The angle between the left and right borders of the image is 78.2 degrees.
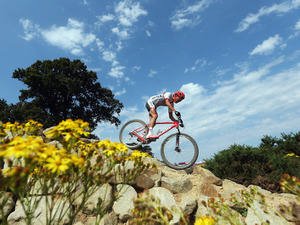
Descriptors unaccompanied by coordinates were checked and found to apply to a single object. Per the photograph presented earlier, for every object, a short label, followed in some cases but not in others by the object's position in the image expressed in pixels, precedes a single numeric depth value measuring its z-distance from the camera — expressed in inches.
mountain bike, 222.1
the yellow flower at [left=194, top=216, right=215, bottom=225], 56.1
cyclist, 240.5
